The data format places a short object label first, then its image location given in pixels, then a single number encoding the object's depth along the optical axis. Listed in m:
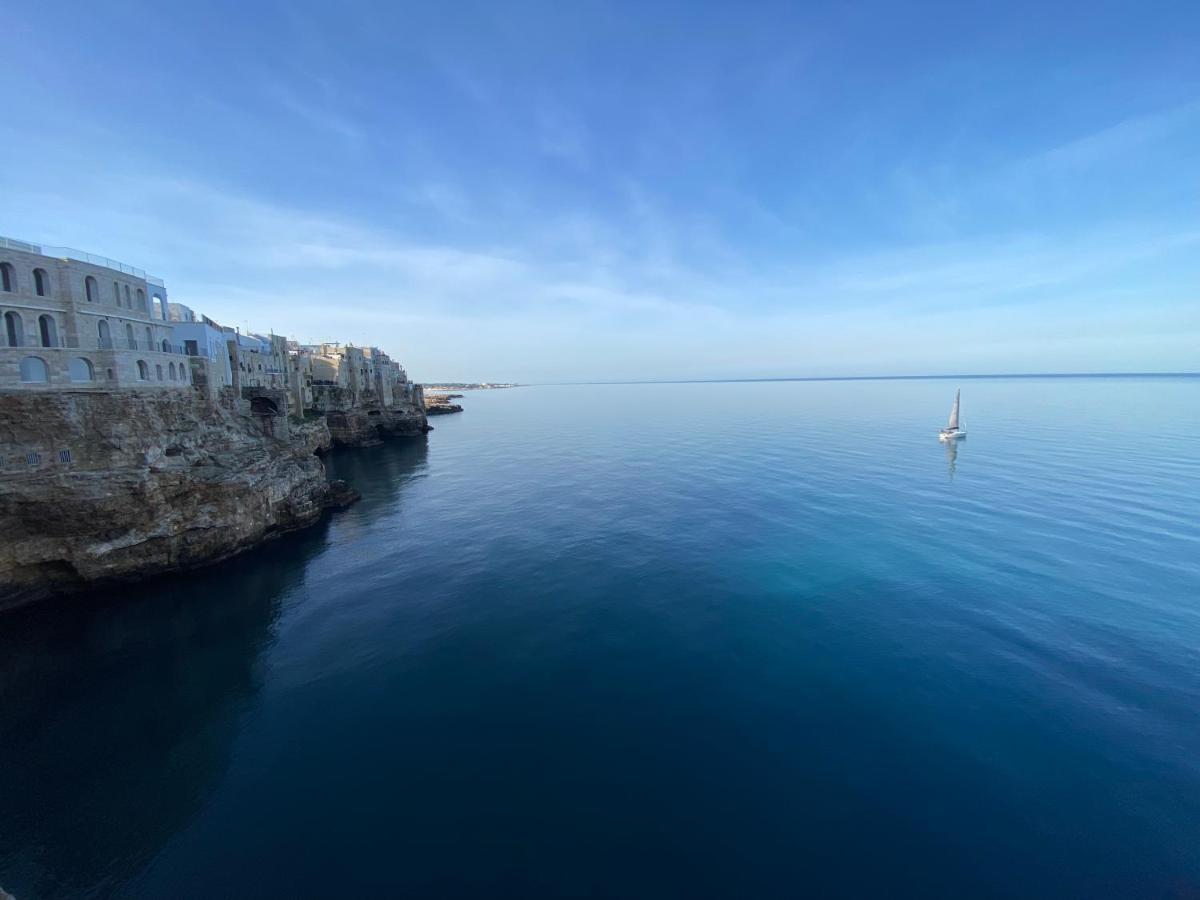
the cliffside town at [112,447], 32.16
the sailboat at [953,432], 80.94
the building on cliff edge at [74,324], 33.41
